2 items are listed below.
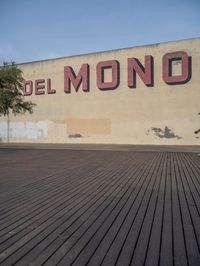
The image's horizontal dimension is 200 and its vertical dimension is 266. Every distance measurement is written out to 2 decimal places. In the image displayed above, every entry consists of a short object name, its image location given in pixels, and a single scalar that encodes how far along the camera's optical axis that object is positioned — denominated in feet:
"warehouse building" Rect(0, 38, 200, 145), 89.20
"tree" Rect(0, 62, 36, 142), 74.43
